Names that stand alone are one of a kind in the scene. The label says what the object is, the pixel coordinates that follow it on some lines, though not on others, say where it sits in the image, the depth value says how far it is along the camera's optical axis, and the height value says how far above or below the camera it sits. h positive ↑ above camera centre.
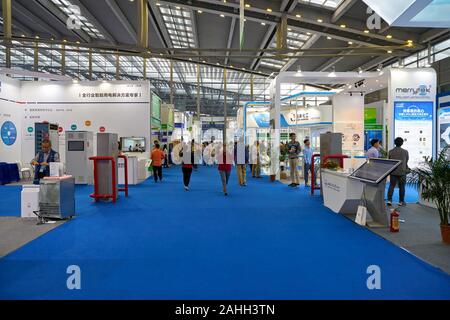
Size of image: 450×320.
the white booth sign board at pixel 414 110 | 9.72 +1.08
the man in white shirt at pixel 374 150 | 7.97 -0.01
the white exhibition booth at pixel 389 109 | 7.07 +1.14
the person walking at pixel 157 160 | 11.36 -0.32
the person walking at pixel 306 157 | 10.35 -0.21
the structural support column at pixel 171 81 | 20.11 +3.93
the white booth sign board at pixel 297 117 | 14.33 +1.41
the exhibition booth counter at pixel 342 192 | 6.07 -0.75
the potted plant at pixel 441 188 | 4.38 -0.47
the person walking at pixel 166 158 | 18.72 -0.41
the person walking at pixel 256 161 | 12.88 -0.40
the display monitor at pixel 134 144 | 12.77 +0.23
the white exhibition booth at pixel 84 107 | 12.66 +1.54
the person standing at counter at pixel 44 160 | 6.95 -0.19
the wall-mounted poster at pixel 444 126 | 9.32 +0.62
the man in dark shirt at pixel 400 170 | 7.12 -0.41
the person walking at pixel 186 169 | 9.88 -0.52
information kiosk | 5.21 -0.55
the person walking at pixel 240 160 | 10.31 -0.29
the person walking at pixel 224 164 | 8.73 -0.34
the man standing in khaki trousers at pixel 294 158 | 10.33 -0.23
